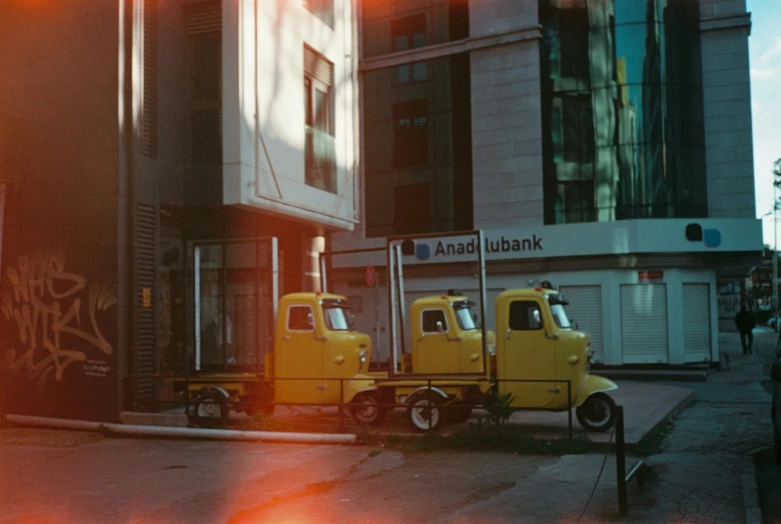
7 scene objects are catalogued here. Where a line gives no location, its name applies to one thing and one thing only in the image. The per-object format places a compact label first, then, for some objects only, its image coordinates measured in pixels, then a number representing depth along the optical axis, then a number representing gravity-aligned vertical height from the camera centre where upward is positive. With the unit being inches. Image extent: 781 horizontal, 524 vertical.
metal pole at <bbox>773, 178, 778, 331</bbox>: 2410.9 +160.0
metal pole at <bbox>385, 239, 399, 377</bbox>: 519.2 +0.9
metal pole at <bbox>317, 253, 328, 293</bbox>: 637.9 +27.0
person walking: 1248.2 -27.3
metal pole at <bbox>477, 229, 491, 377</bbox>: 472.4 +18.6
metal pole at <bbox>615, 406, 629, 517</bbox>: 293.7 -59.4
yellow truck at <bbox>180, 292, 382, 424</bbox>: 533.3 -40.6
